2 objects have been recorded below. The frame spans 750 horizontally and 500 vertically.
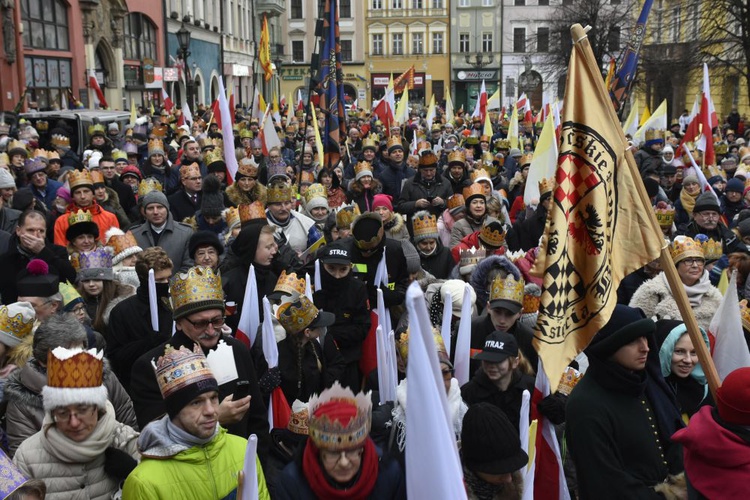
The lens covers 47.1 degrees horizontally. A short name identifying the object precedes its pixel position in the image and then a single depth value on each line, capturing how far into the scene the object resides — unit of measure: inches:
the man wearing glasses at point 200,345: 169.0
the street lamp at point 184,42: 924.6
